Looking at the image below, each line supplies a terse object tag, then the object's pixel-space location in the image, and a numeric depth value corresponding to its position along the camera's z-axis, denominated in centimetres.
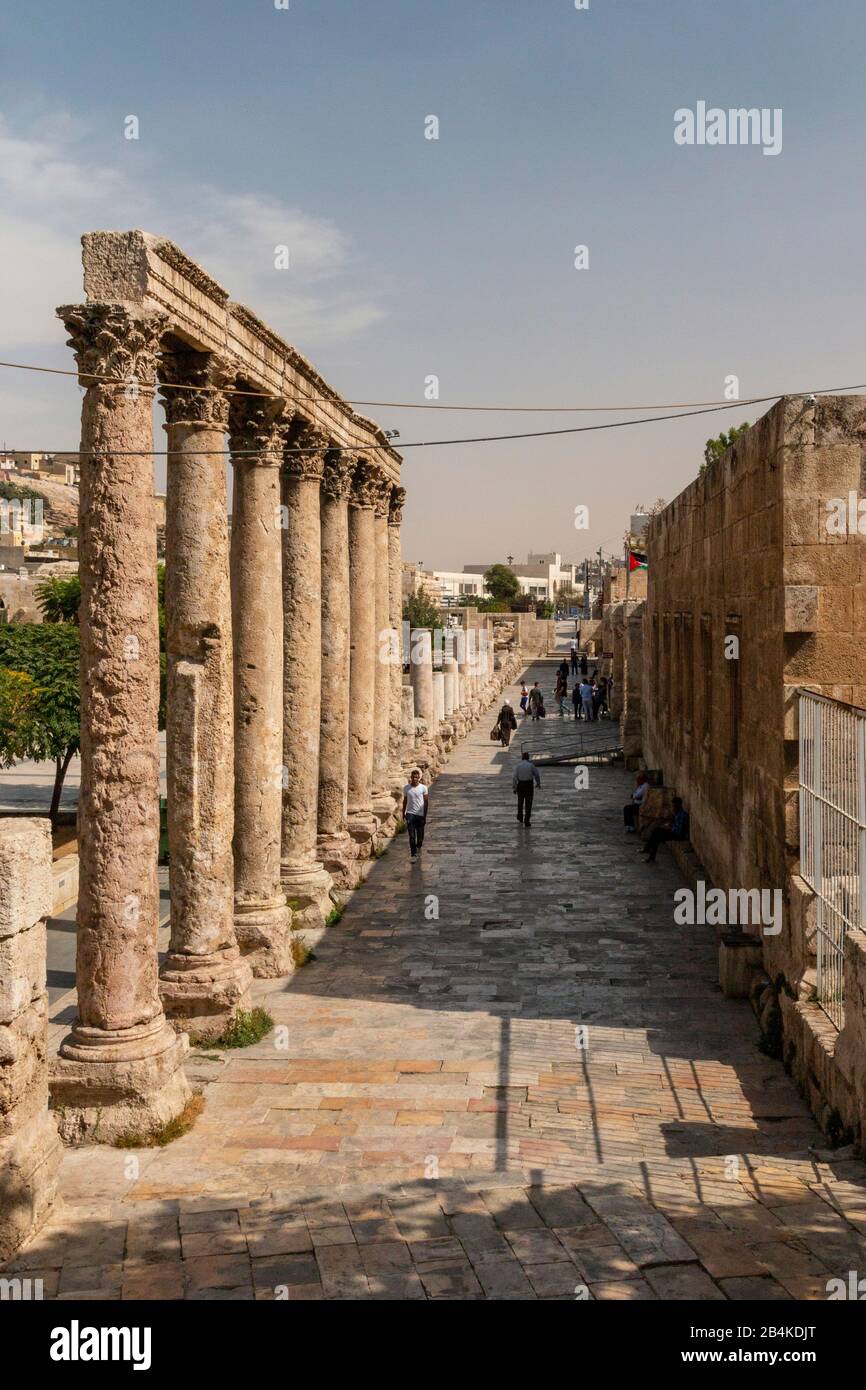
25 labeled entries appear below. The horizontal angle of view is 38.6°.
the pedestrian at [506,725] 3425
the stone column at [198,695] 1044
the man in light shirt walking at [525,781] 2098
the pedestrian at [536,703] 4112
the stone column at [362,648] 1810
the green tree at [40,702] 2320
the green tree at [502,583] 12638
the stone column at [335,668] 1597
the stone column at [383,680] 1989
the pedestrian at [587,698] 3931
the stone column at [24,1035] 674
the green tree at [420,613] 6531
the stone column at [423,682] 2994
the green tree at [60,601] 3509
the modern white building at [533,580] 15962
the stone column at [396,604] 2147
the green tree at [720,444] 5013
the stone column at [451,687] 3656
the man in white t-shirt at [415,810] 1816
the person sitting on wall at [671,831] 1773
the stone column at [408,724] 2667
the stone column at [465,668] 4128
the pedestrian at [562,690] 4407
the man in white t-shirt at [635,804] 2030
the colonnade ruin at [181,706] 855
